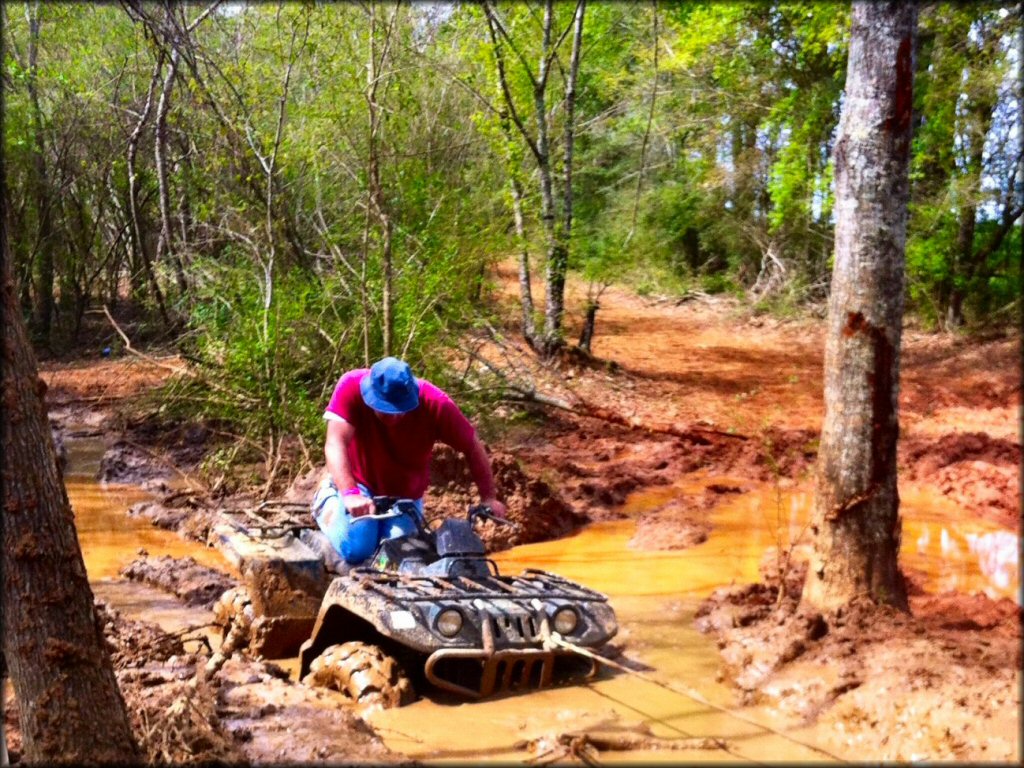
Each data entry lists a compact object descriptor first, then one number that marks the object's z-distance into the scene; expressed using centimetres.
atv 478
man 575
